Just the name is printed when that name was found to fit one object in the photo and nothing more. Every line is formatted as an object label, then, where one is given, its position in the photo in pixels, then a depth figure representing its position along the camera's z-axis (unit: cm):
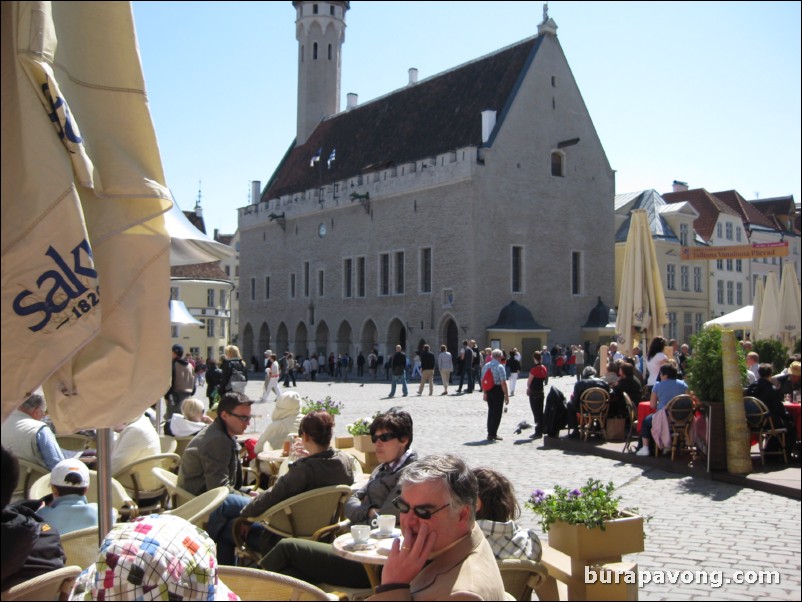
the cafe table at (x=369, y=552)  360
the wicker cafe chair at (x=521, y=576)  357
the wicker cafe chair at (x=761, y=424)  891
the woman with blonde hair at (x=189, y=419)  773
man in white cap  423
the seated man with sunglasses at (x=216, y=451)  530
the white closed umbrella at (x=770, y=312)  1847
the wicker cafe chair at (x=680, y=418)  939
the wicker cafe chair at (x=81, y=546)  384
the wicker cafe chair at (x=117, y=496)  515
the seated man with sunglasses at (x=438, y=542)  272
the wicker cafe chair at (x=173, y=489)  516
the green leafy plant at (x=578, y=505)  439
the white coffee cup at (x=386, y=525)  403
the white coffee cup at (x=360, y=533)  384
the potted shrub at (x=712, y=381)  871
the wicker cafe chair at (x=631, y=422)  1043
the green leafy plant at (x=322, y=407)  879
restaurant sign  2643
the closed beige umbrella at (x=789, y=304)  1859
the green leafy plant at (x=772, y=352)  1684
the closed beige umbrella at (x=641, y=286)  1411
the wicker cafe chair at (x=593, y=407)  1127
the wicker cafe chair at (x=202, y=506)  436
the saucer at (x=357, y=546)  378
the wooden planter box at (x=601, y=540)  436
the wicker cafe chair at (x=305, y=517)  467
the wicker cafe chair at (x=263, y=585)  295
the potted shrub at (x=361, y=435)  867
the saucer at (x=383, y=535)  401
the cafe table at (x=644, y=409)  1046
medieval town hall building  3541
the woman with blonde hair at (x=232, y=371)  1374
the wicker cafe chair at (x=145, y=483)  625
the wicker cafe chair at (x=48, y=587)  290
